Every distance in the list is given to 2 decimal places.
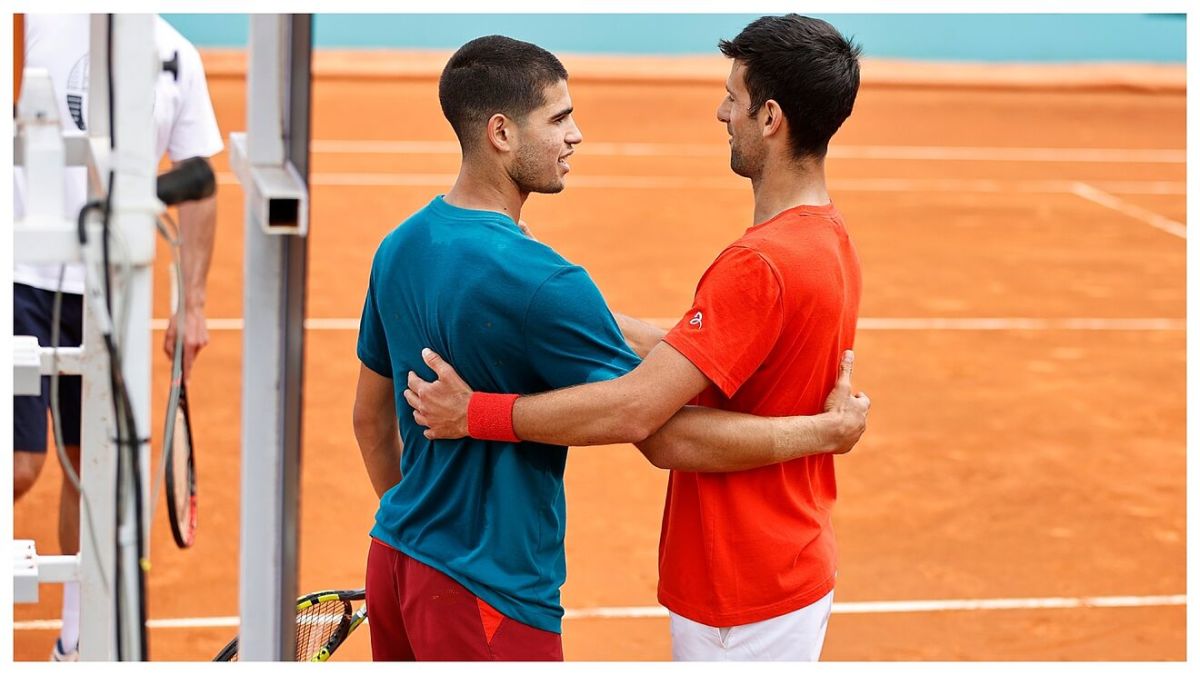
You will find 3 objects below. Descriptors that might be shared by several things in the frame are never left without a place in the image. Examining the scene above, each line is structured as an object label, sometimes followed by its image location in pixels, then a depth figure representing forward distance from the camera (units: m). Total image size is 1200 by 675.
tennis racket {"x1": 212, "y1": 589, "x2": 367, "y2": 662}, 6.82
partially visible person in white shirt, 8.93
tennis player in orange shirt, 5.72
